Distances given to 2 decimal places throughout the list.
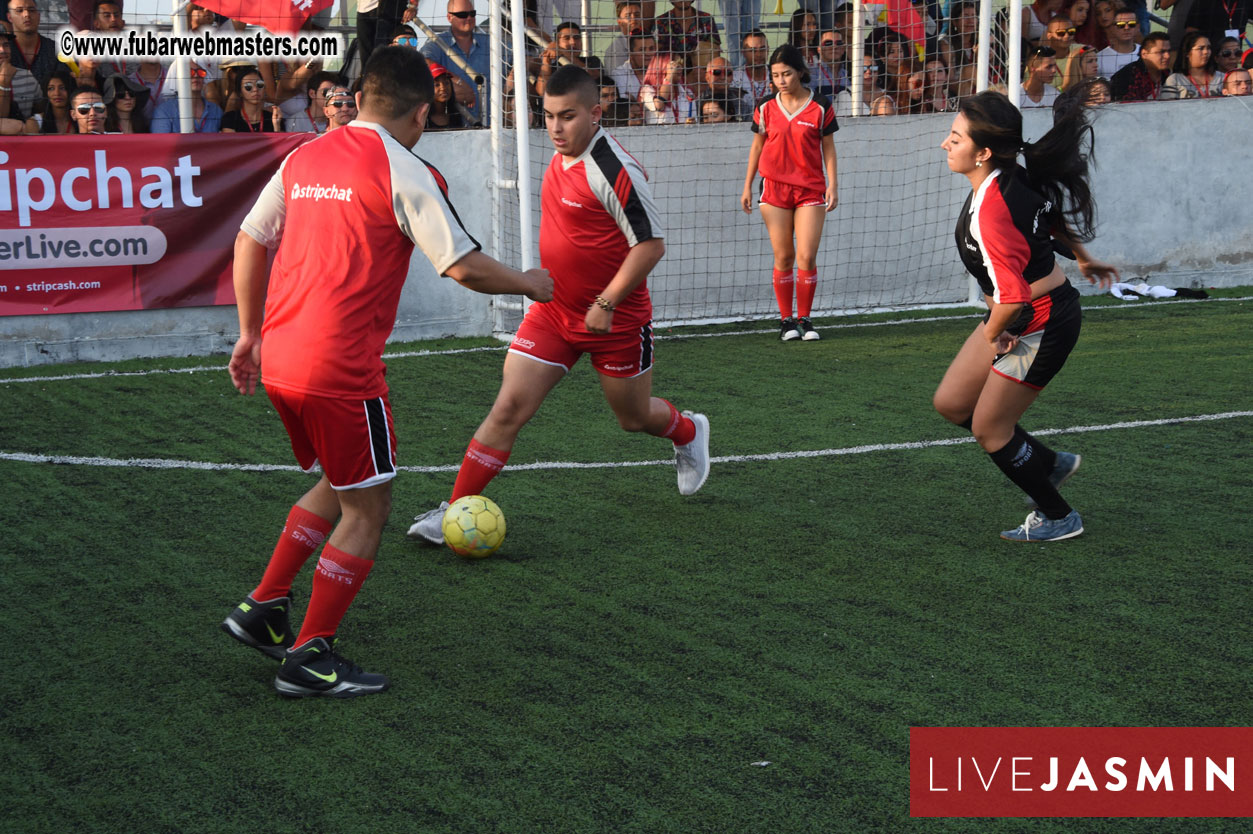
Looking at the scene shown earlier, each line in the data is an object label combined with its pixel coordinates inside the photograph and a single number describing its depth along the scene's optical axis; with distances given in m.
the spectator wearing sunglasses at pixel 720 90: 11.52
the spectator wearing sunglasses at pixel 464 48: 10.87
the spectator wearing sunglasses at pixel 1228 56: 12.99
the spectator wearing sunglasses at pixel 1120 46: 12.77
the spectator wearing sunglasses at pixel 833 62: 11.96
